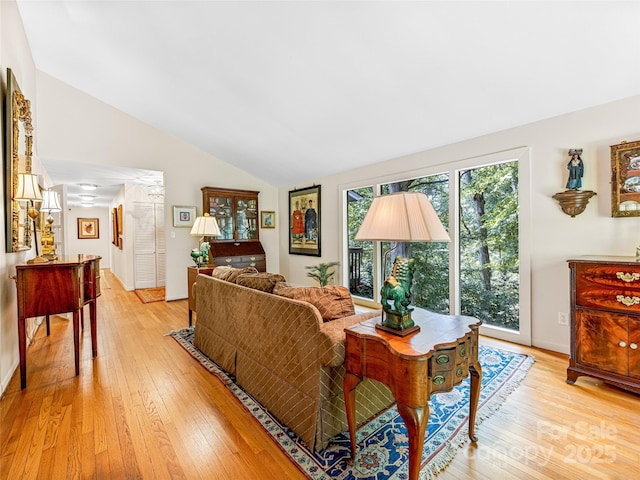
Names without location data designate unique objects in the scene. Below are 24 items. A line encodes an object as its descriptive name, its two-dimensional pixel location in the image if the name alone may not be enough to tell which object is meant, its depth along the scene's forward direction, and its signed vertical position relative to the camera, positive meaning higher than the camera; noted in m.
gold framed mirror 2.35 +0.65
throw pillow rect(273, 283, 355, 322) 1.82 -0.37
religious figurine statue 2.64 +0.58
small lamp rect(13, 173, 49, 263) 2.37 +0.41
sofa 1.59 -0.70
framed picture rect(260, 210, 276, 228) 6.44 +0.42
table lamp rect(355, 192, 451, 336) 1.41 +0.02
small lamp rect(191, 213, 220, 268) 4.01 +0.14
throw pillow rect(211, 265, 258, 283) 2.58 -0.31
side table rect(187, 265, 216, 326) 3.69 -0.48
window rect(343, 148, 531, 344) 3.07 -0.12
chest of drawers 2.07 -0.61
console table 2.25 -0.39
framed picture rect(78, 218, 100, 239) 9.57 +0.40
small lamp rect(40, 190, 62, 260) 2.70 +0.16
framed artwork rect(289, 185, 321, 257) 5.67 +0.34
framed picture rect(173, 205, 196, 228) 5.41 +0.43
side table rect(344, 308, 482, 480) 1.21 -0.56
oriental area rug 1.46 -1.12
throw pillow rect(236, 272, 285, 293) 2.11 -0.31
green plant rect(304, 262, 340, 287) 5.11 -0.60
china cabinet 5.55 +0.24
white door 6.24 -0.11
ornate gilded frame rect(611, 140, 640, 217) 2.40 +0.45
